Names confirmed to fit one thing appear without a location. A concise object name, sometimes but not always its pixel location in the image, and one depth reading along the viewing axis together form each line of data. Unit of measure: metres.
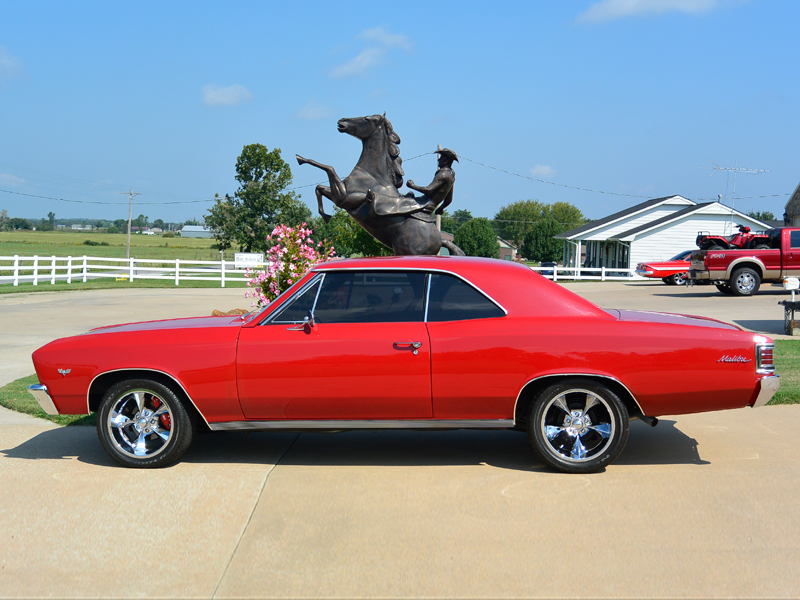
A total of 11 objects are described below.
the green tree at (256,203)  64.94
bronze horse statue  11.20
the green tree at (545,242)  96.44
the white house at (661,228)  44.75
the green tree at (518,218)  141.50
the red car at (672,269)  32.41
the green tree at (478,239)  95.51
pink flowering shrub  11.09
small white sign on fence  48.56
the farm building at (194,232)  175.12
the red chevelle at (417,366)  5.19
